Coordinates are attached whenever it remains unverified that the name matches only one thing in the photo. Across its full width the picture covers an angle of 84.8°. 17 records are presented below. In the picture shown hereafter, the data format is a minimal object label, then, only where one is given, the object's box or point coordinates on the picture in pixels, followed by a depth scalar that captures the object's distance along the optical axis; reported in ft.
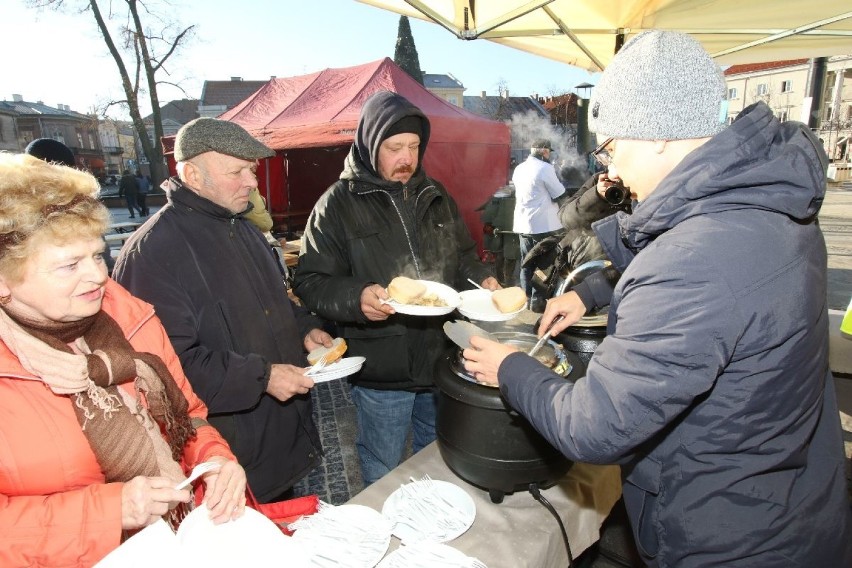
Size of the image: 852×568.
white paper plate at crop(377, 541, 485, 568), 4.22
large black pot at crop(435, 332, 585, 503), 4.81
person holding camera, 11.59
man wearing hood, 8.16
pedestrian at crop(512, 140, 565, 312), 24.88
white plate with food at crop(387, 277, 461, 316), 6.81
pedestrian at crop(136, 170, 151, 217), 59.72
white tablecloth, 4.67
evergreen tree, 82.89
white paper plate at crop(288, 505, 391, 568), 4.27
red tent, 27.14
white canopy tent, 12.63
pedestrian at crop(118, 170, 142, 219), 58.70
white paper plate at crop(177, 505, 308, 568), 3.68
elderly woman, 3.84
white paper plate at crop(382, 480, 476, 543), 4.68
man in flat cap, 6.18
